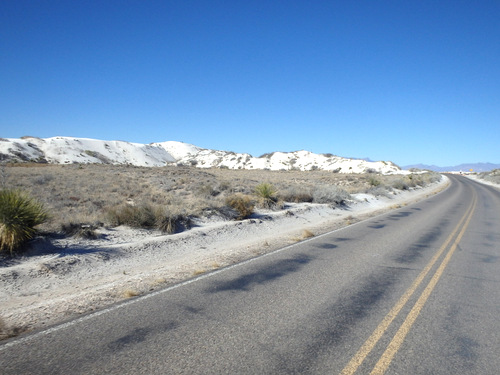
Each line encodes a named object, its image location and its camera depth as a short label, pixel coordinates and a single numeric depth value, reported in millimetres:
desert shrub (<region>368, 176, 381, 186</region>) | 33594
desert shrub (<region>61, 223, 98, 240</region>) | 9125
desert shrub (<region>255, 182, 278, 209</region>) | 17083
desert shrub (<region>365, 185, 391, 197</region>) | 27719
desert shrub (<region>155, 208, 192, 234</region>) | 10977
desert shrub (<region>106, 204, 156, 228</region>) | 10934
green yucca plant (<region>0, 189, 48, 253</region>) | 7391
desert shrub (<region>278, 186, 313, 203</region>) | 19906
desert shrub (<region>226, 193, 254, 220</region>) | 14157
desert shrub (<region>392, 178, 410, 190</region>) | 35469
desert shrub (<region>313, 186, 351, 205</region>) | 20250
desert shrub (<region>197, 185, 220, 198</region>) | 18086
